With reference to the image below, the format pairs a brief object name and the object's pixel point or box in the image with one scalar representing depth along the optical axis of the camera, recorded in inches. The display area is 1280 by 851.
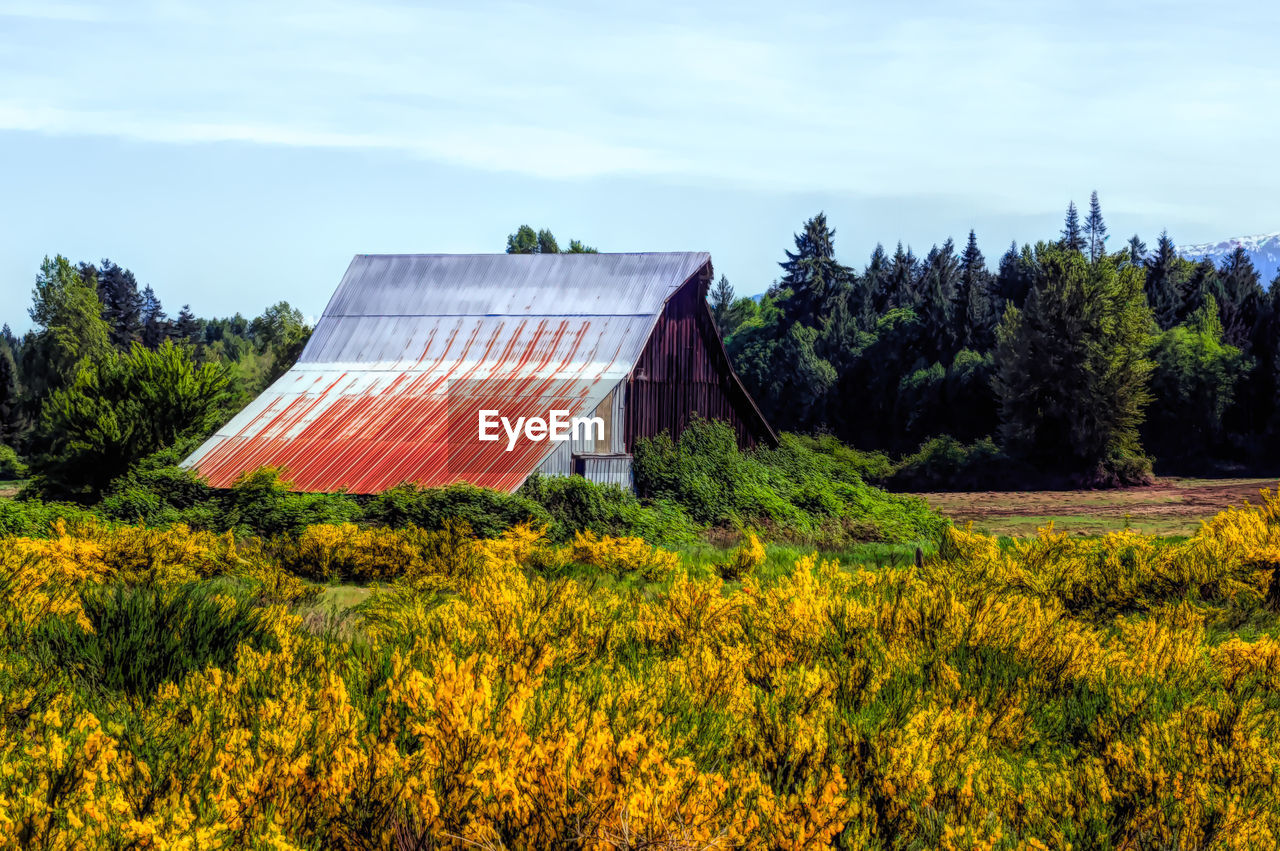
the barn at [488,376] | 1103.6
